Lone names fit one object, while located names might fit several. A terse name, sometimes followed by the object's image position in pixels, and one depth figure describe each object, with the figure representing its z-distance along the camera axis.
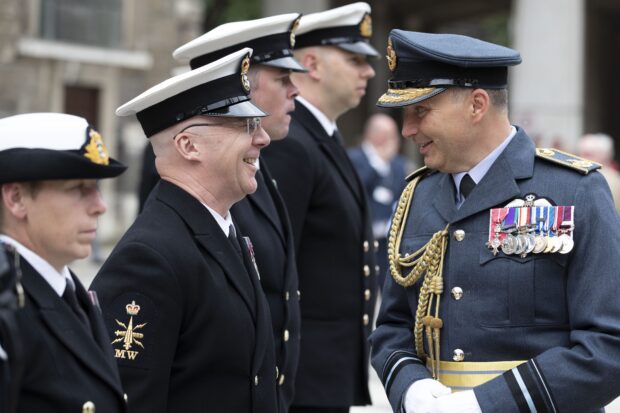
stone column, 34.12
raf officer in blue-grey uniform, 6.72
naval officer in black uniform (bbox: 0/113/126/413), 5.45
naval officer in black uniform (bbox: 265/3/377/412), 10.23
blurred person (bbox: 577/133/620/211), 20.23
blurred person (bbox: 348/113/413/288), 22.06
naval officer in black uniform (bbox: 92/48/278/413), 6.72
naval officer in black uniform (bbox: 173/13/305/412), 8.62
